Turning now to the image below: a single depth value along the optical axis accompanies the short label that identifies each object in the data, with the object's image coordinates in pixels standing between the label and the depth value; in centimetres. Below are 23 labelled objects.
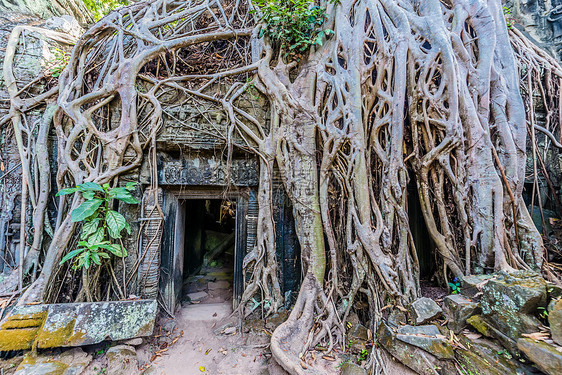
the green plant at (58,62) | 304
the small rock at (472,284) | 198
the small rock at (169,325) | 271
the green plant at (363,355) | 214
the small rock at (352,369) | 192
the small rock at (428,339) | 172
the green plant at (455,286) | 229
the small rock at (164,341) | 249
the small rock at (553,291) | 157
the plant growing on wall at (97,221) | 238
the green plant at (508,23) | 316
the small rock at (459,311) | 186
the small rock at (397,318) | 211
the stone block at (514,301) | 157
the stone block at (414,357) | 170
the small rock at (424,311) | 196
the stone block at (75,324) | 204
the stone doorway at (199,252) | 298
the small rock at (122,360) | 203
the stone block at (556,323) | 134
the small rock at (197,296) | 347
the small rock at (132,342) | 224
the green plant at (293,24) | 287
